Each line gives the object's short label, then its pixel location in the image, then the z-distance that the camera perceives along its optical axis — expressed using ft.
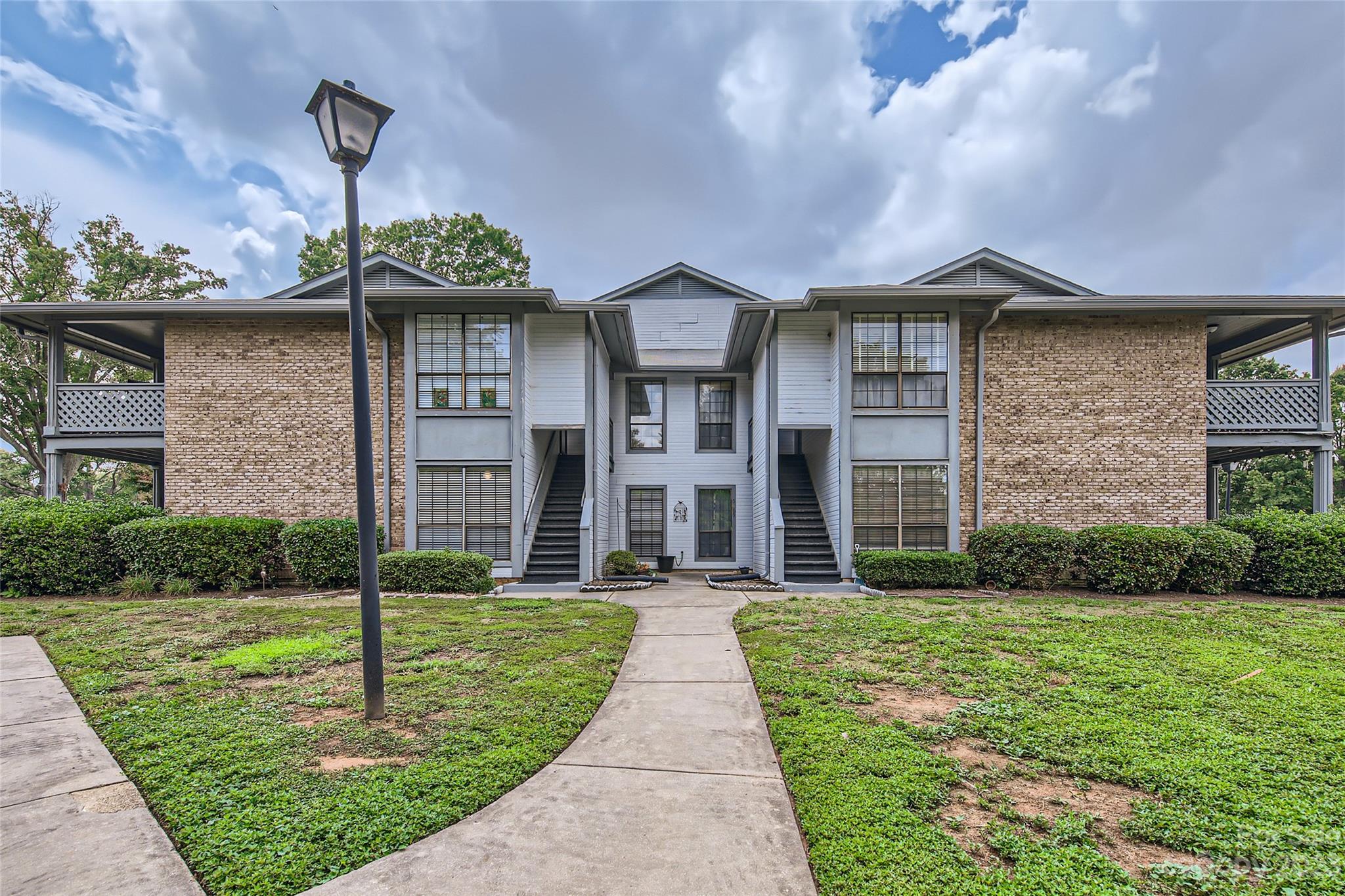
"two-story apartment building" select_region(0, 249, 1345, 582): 36.68
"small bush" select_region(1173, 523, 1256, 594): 31.42
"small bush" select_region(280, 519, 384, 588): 32.99
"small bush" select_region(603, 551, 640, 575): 40.57
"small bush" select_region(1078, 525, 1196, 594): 31.09
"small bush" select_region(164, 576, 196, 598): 31.07
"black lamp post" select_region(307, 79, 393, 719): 12.21
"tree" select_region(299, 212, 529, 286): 80.94
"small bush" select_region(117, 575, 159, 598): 30.76
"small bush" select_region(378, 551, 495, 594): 32.68
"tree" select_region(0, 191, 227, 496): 60.54
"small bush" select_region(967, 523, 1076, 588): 32.50
